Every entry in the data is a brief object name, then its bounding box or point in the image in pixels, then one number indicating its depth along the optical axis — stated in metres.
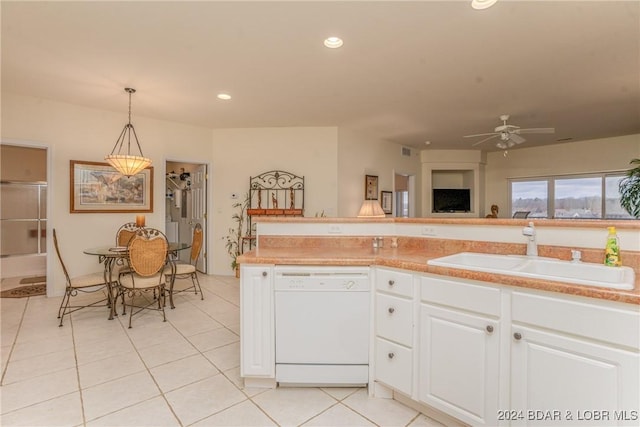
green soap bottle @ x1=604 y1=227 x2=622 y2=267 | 1.57
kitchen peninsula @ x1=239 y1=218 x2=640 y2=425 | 1.23
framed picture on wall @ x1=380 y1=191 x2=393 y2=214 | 6.27
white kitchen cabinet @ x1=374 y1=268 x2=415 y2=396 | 1.78
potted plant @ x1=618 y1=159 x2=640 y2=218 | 4.88
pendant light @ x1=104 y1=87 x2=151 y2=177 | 3.57
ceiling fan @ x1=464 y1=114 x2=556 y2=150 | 4.41
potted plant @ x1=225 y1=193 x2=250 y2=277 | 5.34
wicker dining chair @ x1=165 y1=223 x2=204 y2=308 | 3.69
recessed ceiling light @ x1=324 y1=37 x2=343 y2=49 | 2.54
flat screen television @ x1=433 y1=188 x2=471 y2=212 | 7.51
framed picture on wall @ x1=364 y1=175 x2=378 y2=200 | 5.89
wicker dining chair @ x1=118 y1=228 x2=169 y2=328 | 3.16
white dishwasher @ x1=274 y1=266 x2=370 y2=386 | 1.95
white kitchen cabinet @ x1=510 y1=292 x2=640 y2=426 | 1.17
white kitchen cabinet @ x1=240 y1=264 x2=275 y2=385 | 1.98
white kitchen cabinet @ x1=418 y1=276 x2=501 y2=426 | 1.50
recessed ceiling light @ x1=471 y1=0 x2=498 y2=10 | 2.05
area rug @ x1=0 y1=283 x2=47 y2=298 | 4.13
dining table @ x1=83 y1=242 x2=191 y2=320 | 3.27
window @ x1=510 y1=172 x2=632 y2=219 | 6.27
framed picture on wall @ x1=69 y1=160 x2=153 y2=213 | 4.20
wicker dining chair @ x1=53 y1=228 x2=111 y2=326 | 3.19
